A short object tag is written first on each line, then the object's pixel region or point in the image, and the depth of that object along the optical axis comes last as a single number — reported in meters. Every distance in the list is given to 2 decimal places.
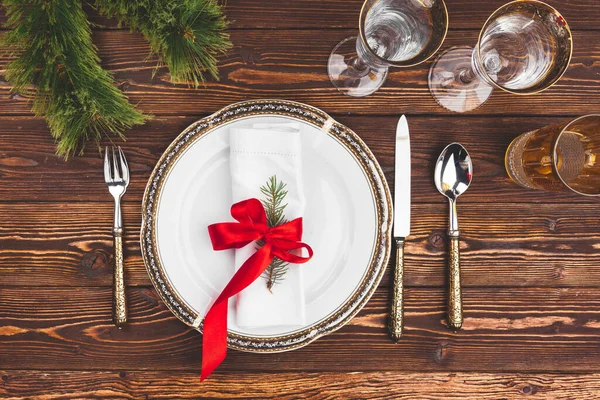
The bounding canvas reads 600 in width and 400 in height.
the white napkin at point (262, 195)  0.69
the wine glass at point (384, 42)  0.62
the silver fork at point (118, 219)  0.74
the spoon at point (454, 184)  0.75
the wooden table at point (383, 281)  0.76
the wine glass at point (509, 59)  0.64
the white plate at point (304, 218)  0.71
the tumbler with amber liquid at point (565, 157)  0.69
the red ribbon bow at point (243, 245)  0.68
